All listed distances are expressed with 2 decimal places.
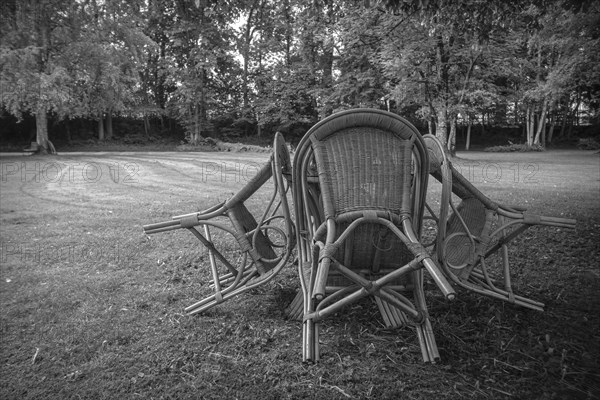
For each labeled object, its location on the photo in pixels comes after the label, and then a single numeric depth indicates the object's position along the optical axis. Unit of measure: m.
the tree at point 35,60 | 14.45
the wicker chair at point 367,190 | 2.12
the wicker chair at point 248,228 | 2.60
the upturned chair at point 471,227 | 2.47
